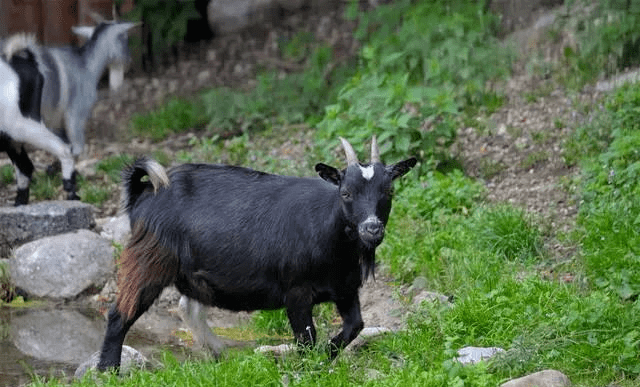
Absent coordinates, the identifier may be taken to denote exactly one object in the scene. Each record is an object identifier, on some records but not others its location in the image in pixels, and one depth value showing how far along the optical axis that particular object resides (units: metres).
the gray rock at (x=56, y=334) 15.46
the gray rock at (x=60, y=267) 17.41
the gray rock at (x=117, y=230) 18.41
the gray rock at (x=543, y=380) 11.48
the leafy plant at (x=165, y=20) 26.62
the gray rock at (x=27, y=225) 18.44
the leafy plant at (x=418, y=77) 18.92
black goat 12.95
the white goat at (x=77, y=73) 20.87
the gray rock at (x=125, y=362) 13.66
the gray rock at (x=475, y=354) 12.50
